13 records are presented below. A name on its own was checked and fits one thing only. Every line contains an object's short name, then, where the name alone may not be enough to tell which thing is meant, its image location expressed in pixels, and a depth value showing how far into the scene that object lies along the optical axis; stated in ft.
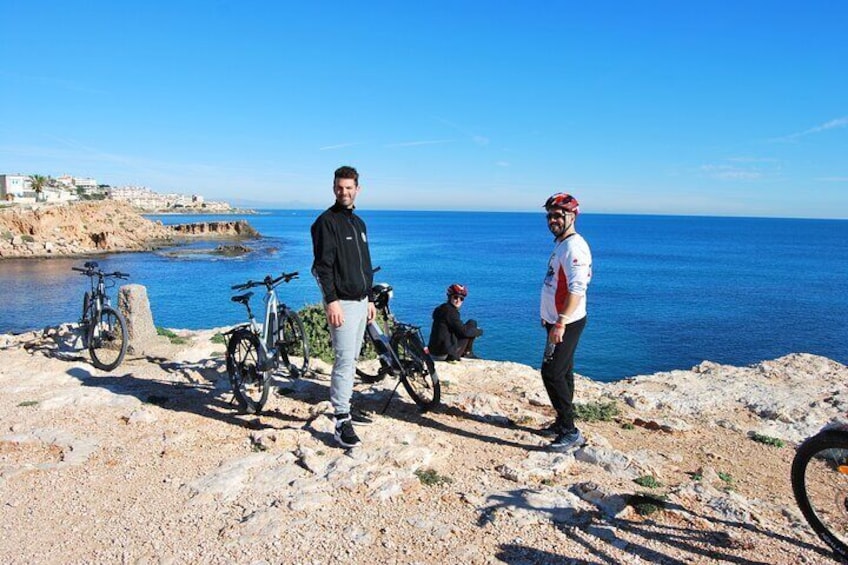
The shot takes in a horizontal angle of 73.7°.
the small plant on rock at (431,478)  17.89
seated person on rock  35.78
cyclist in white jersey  18.94
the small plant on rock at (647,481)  17.94
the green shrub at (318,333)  36.29
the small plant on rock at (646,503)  15.92
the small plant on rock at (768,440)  24.12
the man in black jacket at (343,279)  19.27
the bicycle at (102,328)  31.48
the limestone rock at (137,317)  33.32
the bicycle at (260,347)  23.49
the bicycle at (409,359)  24.47
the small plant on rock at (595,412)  25.41
